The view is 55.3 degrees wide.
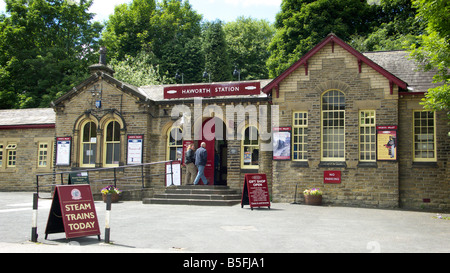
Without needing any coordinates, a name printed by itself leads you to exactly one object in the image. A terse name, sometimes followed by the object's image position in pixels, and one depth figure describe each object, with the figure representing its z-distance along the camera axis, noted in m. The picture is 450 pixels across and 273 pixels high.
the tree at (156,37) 42.09
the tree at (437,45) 12.73
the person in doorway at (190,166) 17.84
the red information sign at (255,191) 14.50
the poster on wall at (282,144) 17.27
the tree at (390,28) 28.34
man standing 17.28
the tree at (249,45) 47.02
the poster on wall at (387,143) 16.03
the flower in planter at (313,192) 16.36
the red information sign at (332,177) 16.50
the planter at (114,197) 17.33
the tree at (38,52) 35.09
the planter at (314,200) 16.39
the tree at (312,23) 31.53
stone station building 16.16
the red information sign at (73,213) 8.61
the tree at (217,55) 42.97
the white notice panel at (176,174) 18.79
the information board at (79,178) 18.20
